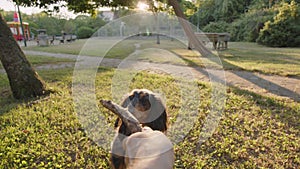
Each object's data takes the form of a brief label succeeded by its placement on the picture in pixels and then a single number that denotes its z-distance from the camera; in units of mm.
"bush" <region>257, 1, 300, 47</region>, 15773
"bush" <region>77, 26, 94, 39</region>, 33062
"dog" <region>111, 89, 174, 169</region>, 1303
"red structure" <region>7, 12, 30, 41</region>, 26141
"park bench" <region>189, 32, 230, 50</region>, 11416
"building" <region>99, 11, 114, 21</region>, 32681
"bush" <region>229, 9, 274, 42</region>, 19862
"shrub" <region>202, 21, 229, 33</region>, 25689
